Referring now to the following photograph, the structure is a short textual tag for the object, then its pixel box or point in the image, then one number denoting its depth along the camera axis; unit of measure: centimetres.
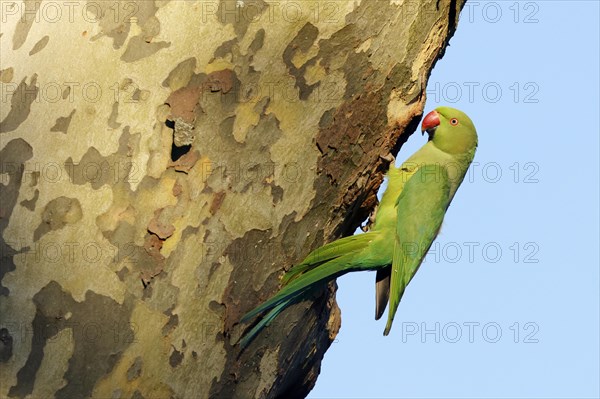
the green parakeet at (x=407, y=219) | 621
